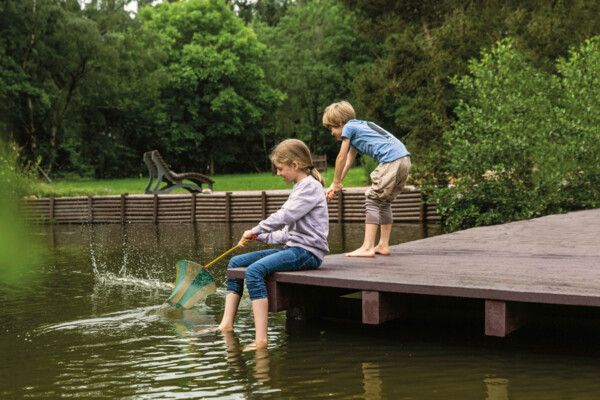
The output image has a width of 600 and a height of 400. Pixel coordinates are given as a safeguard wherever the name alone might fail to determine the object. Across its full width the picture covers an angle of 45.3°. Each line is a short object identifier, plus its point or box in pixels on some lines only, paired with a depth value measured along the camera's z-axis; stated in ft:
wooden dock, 16.49
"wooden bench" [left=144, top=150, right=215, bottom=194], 91.56
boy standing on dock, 23.43
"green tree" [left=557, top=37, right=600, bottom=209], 50.78
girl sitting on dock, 18.88
